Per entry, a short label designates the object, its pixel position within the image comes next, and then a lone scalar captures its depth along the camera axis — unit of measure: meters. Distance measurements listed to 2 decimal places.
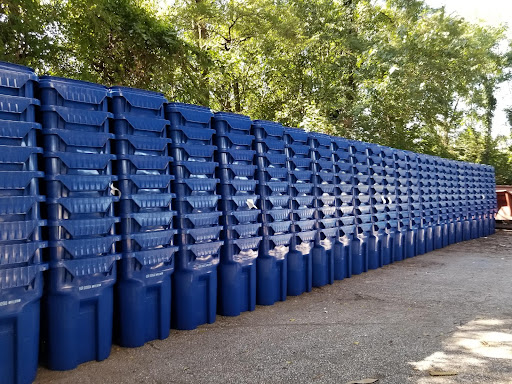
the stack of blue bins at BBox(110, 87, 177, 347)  3.75
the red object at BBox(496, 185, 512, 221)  15.36
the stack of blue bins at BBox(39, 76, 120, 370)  3.27
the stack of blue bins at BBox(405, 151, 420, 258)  9.08
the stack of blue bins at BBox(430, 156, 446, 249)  10.30
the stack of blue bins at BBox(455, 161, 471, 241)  11.74
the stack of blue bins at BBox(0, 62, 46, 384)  2.91
